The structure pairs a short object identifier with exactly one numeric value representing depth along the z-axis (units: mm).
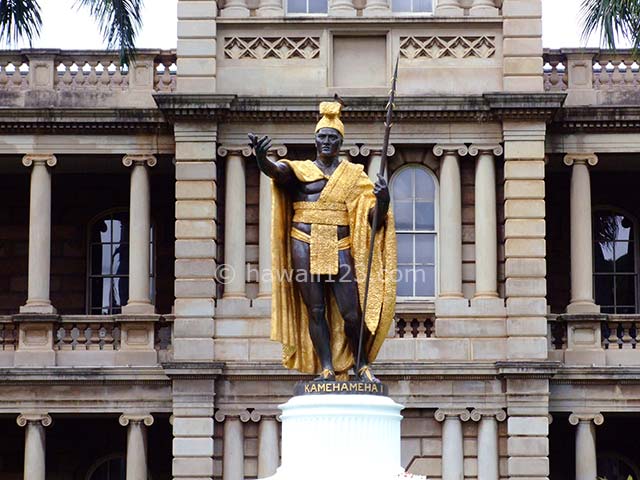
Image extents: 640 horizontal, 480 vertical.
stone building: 28281
